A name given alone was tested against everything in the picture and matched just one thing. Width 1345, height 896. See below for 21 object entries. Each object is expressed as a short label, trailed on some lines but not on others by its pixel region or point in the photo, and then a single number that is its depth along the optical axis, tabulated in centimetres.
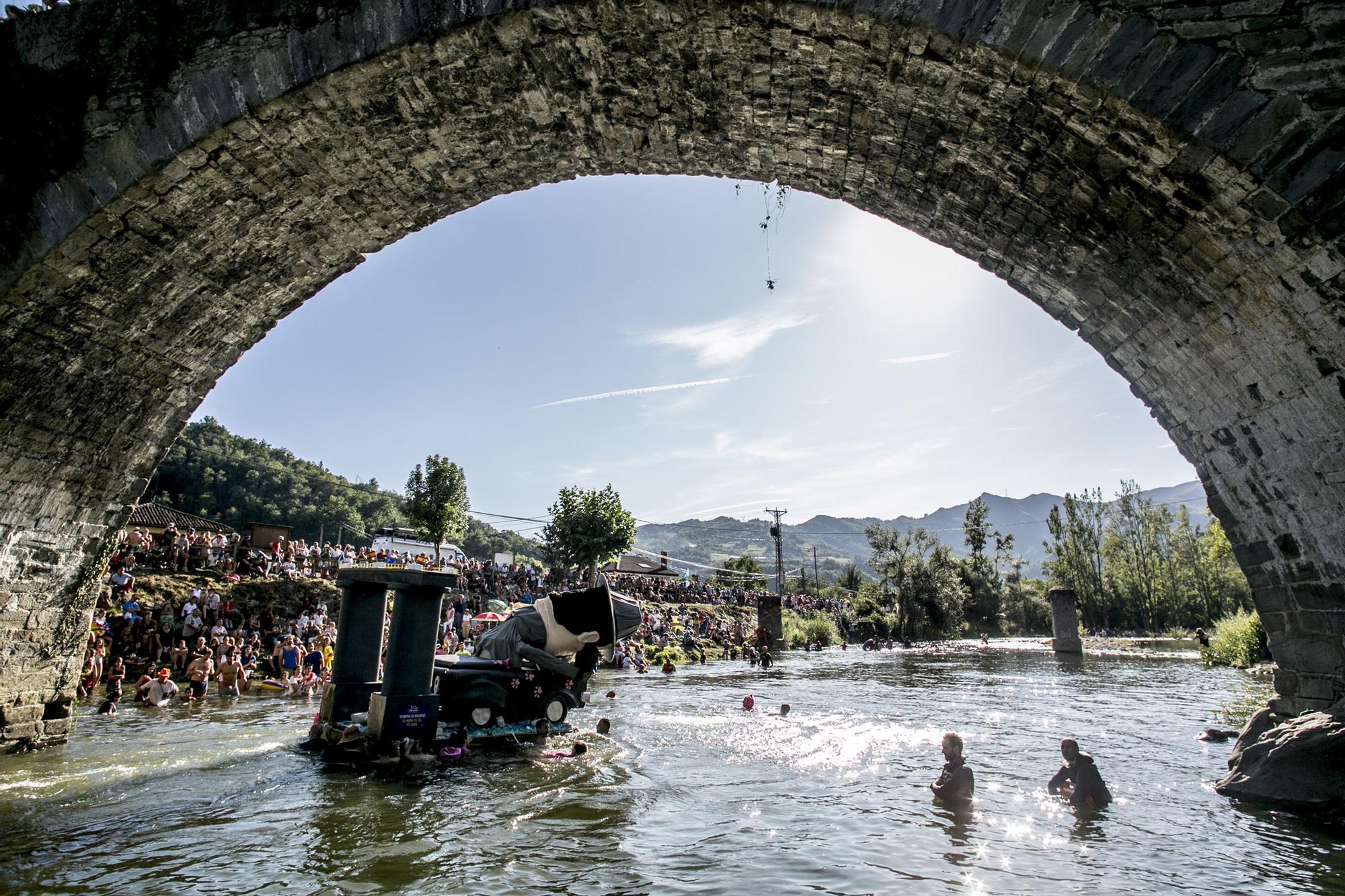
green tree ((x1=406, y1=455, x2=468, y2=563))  3562
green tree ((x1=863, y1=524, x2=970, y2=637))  5078
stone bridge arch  418
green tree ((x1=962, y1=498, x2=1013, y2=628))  6162
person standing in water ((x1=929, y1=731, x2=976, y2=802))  721
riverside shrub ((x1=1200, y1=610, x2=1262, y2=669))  2167
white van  3409
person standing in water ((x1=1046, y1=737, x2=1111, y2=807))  713
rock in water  602
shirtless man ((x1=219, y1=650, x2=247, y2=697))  1538
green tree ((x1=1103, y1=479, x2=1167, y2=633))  5678
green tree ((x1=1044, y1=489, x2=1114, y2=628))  5797
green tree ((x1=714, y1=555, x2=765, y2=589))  5956
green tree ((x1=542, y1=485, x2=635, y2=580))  4200
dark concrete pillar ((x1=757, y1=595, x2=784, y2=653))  4022
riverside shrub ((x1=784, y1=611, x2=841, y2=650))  4178
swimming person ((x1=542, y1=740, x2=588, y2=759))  914
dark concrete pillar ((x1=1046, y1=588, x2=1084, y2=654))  3450
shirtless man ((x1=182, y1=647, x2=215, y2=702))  1415
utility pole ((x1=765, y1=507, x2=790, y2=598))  5269
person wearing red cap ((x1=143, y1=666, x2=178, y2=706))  1304
